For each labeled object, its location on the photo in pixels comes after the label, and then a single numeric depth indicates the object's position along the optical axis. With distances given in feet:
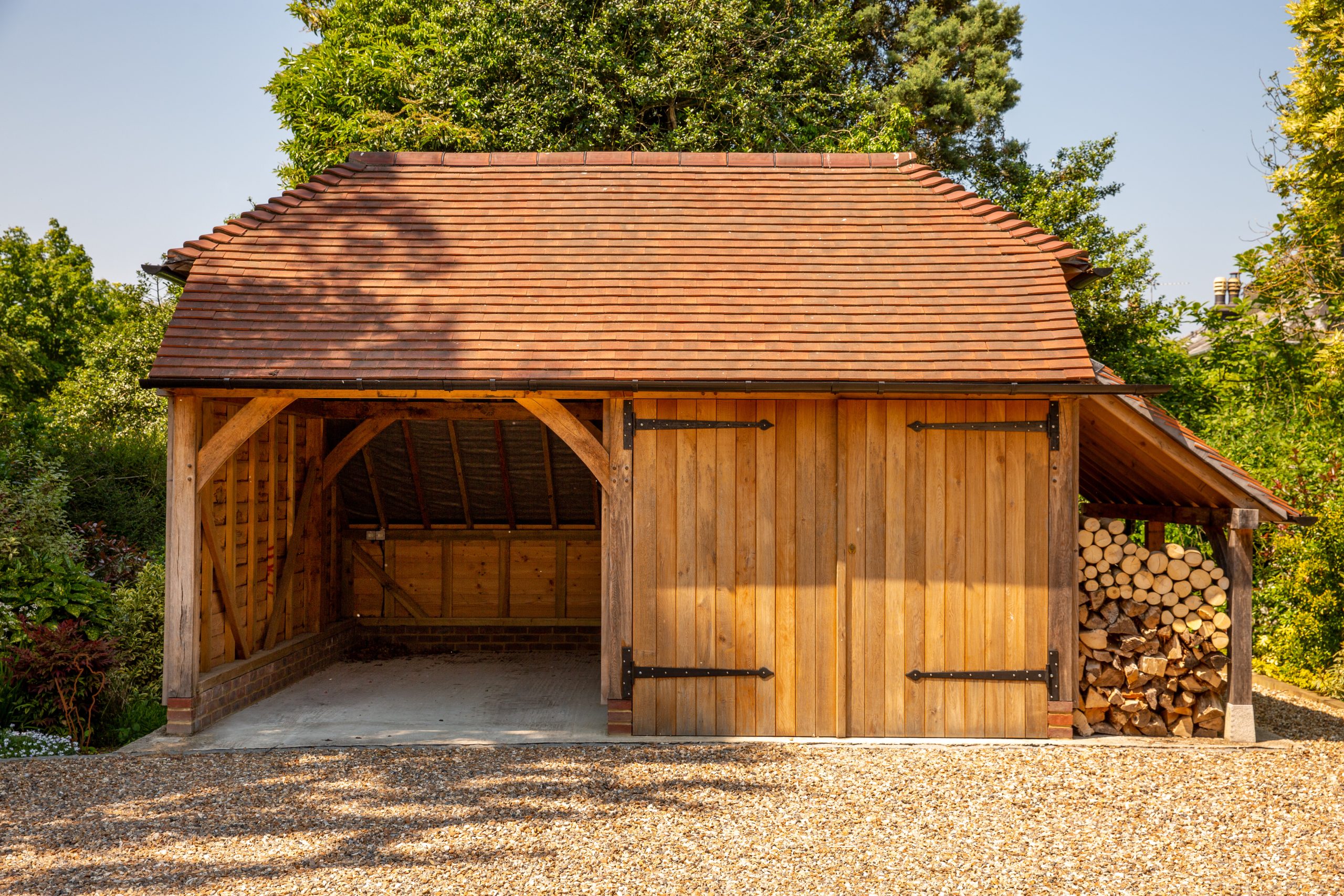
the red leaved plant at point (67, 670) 22.06
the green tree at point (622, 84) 50.96
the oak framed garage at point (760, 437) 21.25
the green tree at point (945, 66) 65.77
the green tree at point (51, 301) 83.97
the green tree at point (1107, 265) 47.65
